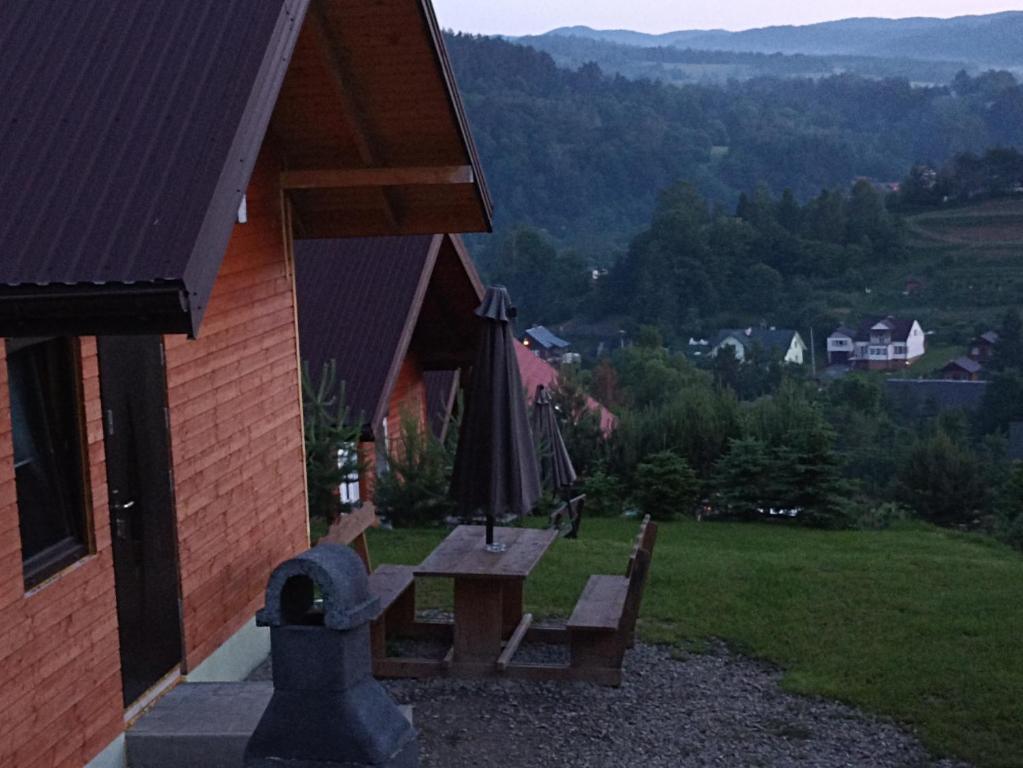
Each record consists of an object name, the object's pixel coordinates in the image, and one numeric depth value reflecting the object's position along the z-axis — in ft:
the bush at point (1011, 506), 60.18
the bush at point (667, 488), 58.59
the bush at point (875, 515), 57.06
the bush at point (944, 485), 70.54
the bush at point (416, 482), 48.06
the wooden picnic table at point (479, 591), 24.71
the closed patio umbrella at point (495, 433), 26.05
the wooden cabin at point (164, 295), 14.79
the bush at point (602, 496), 60.75
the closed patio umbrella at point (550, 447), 48.70
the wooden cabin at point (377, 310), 49.11
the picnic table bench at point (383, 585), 24.56
